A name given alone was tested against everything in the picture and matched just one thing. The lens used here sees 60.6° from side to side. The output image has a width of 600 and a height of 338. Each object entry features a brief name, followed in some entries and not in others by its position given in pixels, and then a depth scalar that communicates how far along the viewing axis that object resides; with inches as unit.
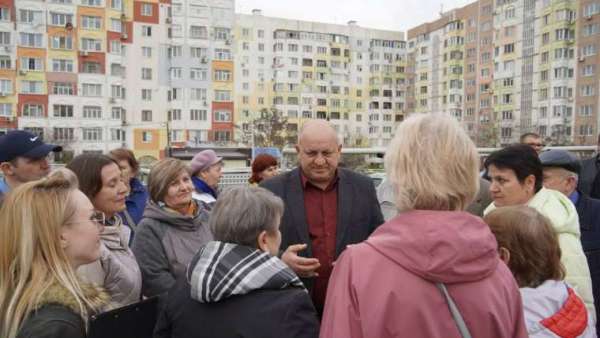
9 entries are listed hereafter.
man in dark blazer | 135.3
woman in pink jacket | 63.1
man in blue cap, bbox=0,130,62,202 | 157.0
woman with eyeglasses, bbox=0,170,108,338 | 69.9
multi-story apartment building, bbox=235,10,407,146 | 2561.5
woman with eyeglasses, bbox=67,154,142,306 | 107.7
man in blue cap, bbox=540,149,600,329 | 136.4
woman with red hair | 265.4
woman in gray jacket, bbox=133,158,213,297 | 127.0
